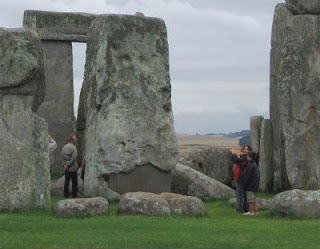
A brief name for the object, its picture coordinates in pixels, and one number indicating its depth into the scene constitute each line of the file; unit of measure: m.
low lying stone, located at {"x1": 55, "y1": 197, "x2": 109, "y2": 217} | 17.19
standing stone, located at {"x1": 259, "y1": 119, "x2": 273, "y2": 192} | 25.62
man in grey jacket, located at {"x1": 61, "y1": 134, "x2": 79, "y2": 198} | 22.19
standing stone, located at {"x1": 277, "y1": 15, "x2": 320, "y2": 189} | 22.08
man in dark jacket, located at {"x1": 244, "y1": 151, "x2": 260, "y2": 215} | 19.16
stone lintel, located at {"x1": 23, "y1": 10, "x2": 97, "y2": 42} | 29.81
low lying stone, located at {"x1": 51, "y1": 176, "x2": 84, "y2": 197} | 22.71
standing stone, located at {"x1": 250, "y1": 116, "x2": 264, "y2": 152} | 26.70
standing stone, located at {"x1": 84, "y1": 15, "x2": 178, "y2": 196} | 21.81
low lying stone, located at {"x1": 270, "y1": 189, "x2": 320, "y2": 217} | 17.59
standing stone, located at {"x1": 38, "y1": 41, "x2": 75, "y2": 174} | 30.09
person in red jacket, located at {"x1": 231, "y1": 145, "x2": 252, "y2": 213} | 19.42
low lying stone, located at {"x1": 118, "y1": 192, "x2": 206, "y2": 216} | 17.45
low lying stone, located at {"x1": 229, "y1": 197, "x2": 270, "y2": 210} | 19.80
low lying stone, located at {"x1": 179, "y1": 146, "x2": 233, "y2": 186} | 26.05
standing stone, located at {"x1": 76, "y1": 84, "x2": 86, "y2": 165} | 28.39
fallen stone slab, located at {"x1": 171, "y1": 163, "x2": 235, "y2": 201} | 22.53
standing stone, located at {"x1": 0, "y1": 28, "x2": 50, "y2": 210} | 17.72
